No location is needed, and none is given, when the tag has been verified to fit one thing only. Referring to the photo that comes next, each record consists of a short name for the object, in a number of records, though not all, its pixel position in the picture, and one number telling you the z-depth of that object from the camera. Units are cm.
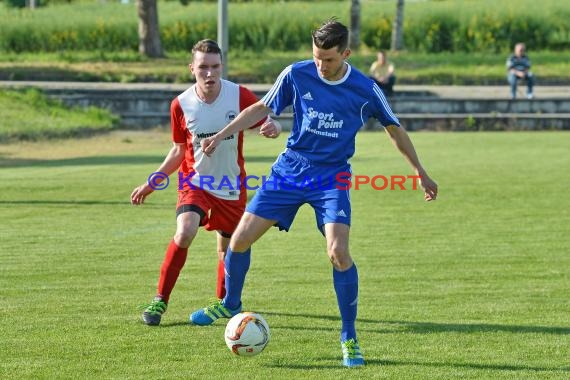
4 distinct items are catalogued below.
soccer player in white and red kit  1650
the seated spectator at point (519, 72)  6450
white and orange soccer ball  1401
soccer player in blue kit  1409
